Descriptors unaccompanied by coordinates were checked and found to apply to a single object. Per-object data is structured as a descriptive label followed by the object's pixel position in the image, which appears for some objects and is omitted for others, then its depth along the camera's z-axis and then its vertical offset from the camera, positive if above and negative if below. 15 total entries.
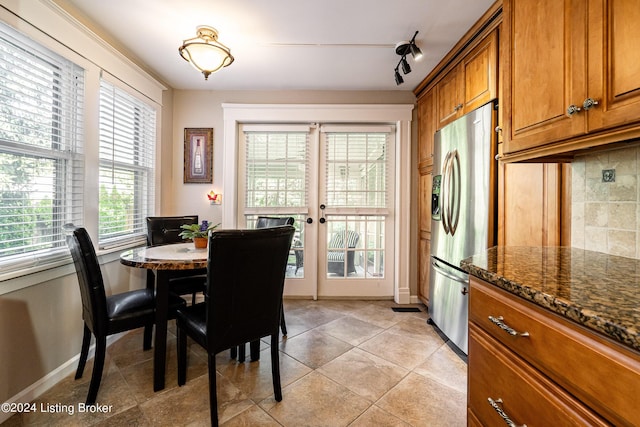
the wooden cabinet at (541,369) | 0.53 -0.39
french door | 3.12 +0.20
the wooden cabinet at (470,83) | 1.82 +1.05
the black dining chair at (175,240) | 2.25 -0.26
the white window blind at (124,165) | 2.11 +0.42
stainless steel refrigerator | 1.79 +0.05
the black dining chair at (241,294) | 1.28 -0.43
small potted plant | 1.91 -0.17
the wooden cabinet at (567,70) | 0.82 +0.54
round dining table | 1.52 -0.44
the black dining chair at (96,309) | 1.42 -0.58
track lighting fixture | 2.07 +1.36
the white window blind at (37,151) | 1.43 +0.37
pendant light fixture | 1.86 +1.16
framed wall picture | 3.06 +0.66
